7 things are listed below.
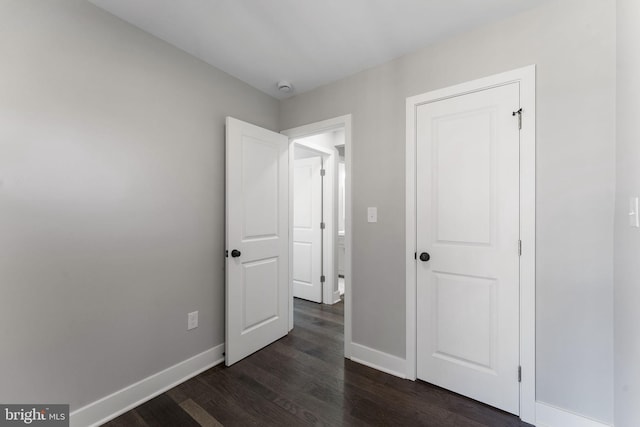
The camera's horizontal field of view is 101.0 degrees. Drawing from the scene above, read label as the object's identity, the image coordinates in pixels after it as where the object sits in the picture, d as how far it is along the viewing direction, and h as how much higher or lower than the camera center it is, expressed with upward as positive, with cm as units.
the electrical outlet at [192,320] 202 -83
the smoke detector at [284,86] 241 +118
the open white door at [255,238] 217 -23
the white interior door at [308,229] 365 -22
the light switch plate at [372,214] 215 -1
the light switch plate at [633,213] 110 +1
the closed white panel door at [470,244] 163 -20
